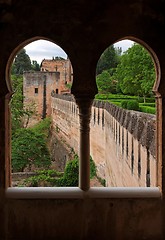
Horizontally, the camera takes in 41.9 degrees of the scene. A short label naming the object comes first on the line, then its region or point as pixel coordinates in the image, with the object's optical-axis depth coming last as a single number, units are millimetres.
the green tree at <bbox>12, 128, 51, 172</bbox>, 12396
